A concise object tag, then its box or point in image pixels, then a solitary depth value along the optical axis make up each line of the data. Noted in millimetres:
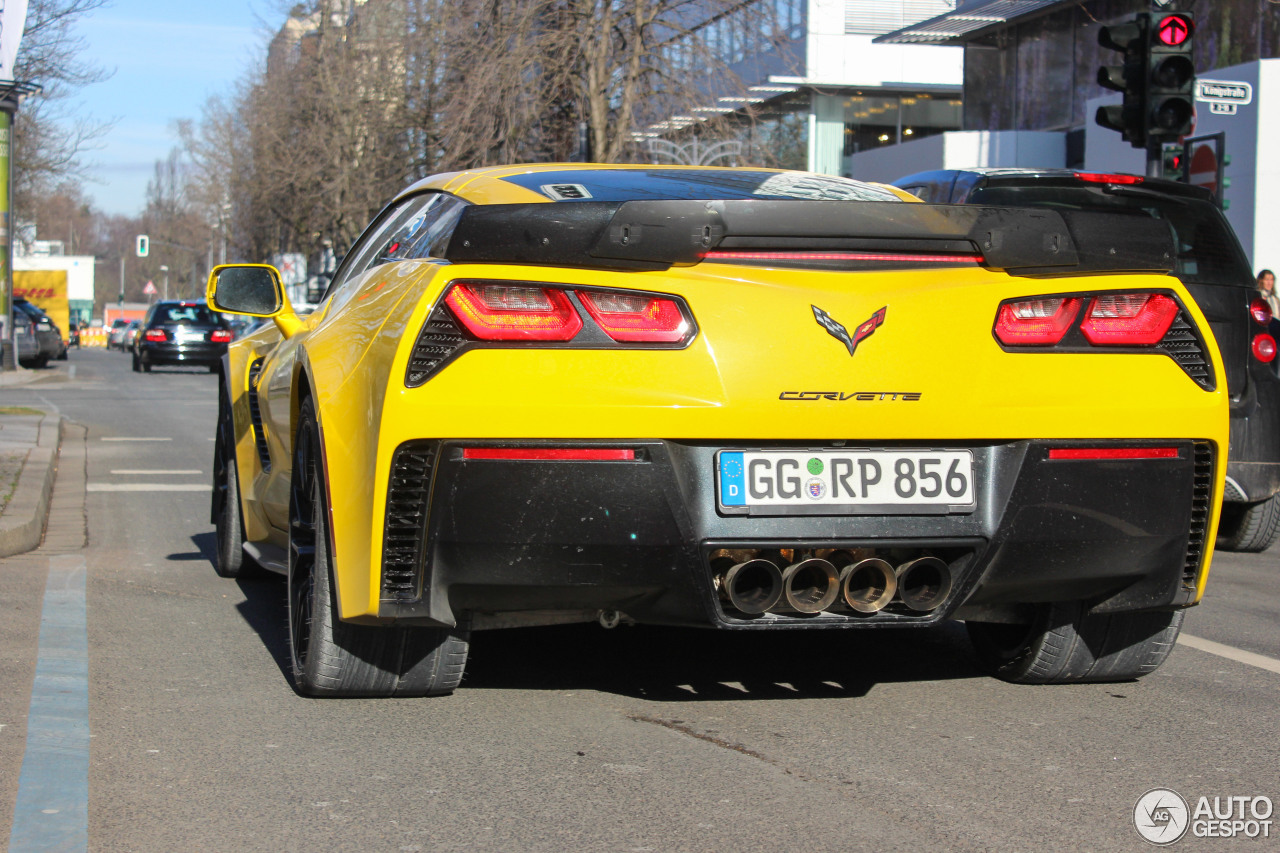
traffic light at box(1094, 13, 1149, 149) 11789
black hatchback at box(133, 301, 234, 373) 33875
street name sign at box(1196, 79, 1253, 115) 11898
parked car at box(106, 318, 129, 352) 87125
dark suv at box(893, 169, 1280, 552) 6867
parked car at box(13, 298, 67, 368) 34109
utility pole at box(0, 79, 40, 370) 26078
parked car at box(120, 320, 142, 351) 80412
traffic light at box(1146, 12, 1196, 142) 11688
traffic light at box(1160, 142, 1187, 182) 12156
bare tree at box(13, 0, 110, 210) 30203
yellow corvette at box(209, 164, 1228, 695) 3338
